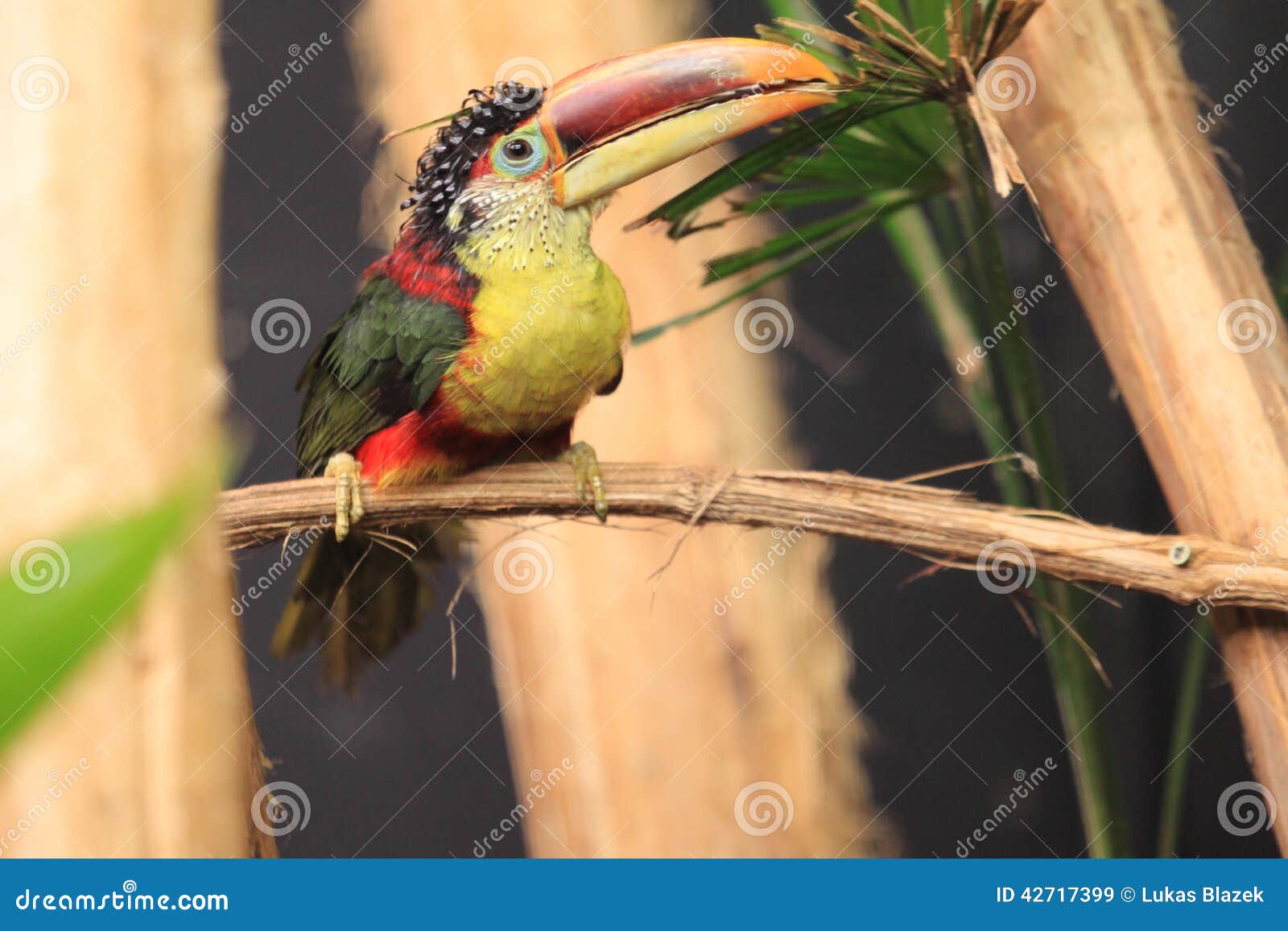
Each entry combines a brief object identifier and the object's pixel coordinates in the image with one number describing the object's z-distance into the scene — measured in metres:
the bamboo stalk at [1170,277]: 2.03
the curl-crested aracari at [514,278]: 2.03
